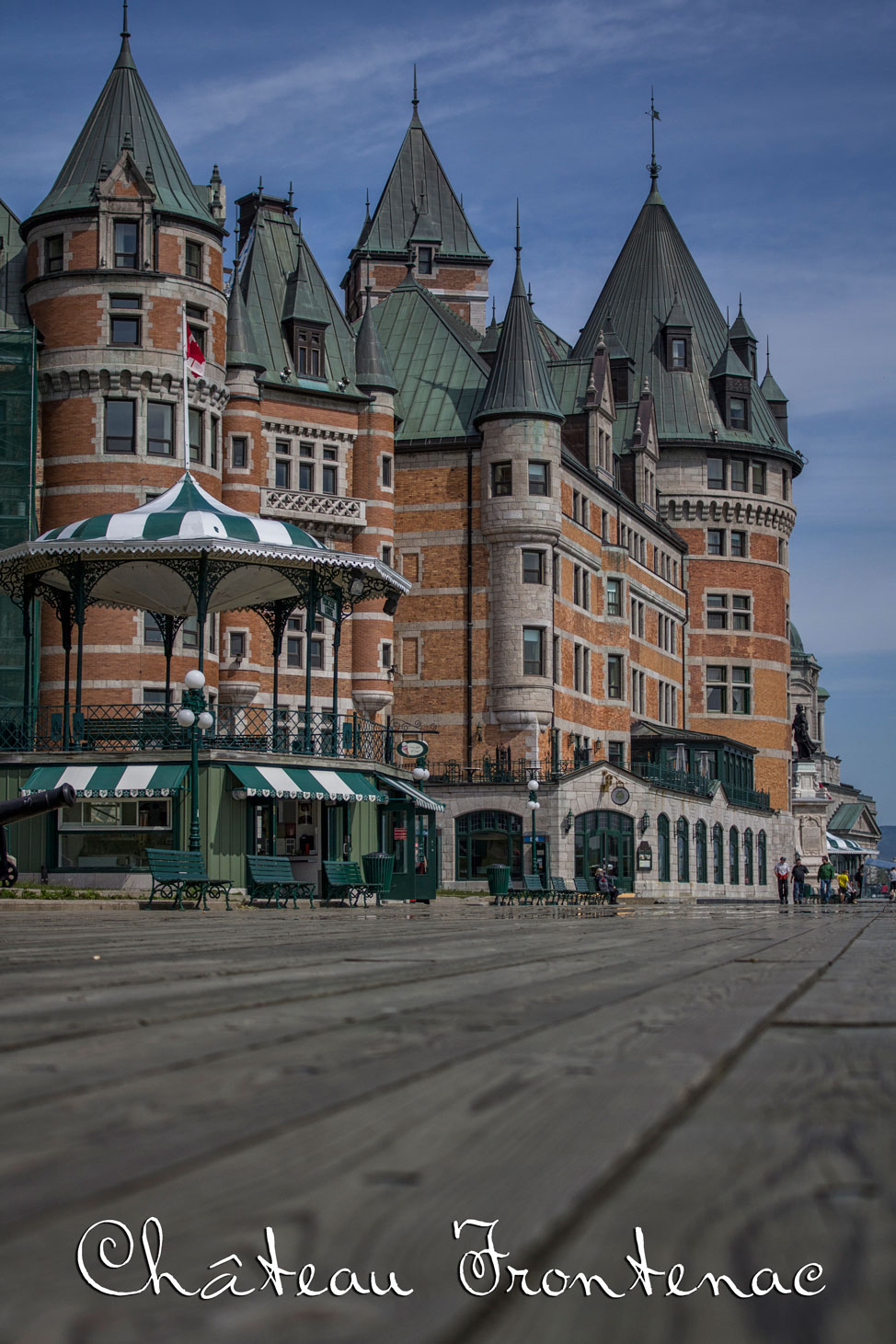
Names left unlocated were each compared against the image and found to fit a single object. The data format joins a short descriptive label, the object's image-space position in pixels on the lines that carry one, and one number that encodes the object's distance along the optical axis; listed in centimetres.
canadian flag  3956
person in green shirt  6122
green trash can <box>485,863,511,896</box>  3978
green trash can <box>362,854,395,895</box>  3294
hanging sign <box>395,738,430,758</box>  4088
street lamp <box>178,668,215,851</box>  2612
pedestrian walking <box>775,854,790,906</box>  5053
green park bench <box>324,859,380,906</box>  2988
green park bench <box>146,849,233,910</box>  2464
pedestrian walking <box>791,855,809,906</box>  5503
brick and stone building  4494
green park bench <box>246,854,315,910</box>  2675
